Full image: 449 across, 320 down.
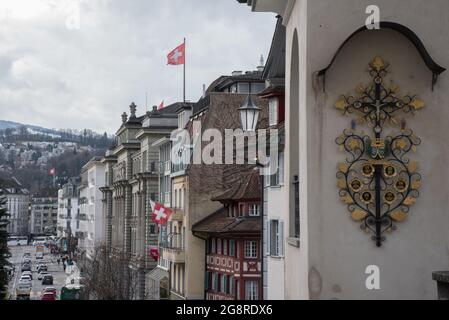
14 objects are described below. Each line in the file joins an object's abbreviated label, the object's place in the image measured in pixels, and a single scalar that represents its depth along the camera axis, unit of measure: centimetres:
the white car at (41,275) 11741
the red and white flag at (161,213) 4894
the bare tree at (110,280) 5434
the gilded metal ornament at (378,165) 752
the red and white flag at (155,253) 6462
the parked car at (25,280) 8148
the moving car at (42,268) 12781
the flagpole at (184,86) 6591
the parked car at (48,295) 7056
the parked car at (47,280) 10412
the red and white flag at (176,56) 5959
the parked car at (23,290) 7662
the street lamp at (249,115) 1373
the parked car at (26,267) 12850
